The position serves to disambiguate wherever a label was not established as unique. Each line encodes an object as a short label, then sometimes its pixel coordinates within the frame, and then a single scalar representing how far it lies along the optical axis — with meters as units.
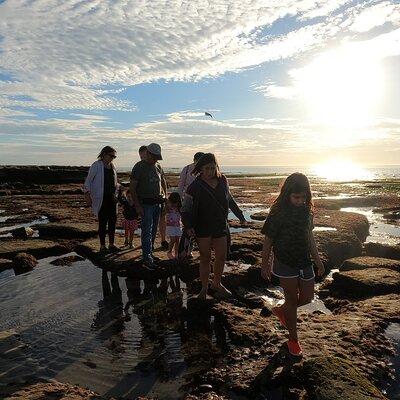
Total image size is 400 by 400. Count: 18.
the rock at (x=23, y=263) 8.13
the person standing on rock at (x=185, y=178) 7.98
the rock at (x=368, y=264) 7.84
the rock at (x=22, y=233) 11.57
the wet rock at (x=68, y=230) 11.53
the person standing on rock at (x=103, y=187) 8.09
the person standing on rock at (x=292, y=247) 4.31
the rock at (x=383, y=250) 9.55
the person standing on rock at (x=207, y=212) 5.55
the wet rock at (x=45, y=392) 3.49
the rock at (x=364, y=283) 6.65
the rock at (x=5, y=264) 8.21
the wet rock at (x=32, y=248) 9.11
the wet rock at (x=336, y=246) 9.35
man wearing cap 7.28
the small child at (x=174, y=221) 8.27
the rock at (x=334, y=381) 3.54
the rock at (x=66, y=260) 8.56
